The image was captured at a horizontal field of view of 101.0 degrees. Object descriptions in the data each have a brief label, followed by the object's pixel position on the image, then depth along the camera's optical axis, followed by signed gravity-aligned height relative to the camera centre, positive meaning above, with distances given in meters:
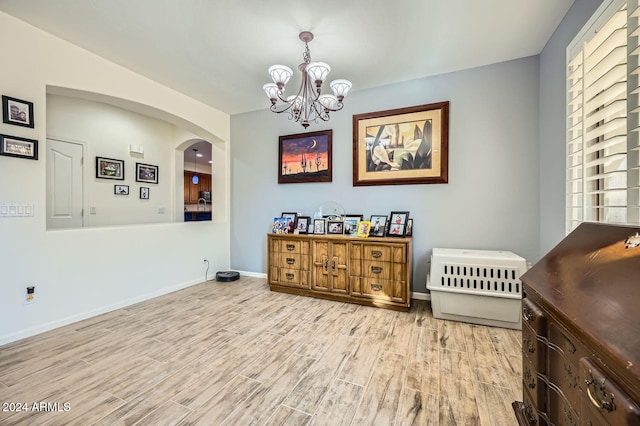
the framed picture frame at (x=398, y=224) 3.25 -0.16
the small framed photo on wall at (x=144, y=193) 4.71 +0.34
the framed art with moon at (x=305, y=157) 3.82 +0.82
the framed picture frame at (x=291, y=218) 3.88 -0.10
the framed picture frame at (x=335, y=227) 3.55 -0.21
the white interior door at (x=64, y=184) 3.71 +0.41
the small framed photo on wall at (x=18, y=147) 2.24 +0.57
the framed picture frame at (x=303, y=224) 3.79 -0.18
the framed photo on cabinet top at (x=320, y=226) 3.62 -0.20
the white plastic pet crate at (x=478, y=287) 2.50 -0.75
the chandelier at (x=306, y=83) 2.25 +1.20
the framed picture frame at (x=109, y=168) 4.16 +0.71
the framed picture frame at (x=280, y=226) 3.85 -0.21
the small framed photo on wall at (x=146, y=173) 4.64 +0.70
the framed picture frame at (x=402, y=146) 3.19 +0.84
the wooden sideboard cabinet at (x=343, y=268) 2.98 -0.70
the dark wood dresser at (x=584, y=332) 0.64 -0.37
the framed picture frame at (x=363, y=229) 3.30 -0.22
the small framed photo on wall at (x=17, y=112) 2.24 +0.88
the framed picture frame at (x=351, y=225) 3.48 -0.18
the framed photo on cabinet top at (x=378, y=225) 3.35 -0.18
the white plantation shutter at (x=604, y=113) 1.37 +0.60
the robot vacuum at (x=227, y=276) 4.16 -1.02
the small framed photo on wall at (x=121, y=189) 4.37 +0.38
